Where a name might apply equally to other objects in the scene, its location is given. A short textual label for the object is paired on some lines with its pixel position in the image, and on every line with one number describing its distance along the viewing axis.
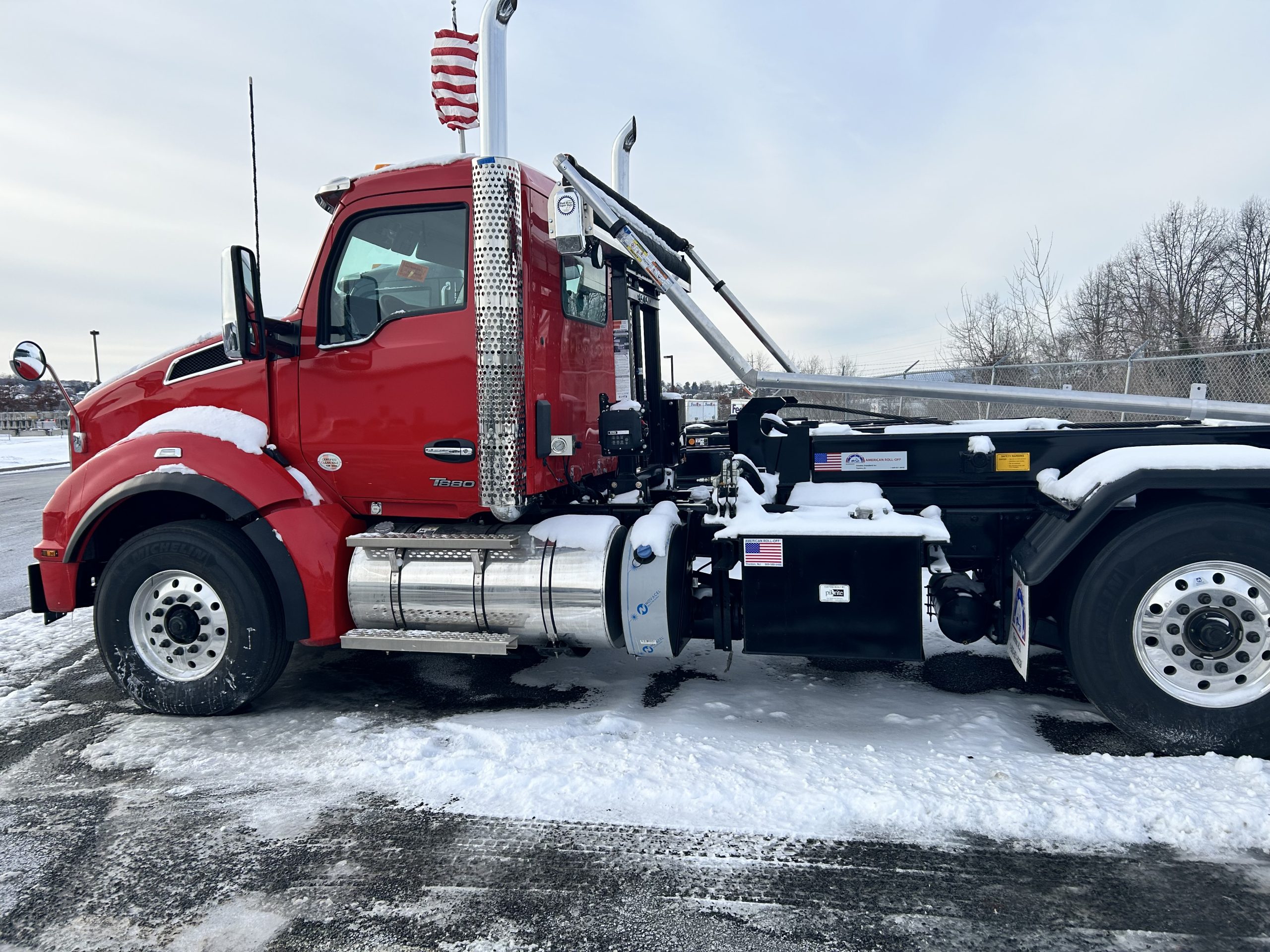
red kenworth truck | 4.00
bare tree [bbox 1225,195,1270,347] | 32.16
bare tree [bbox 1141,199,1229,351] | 31.12
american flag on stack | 4.95
